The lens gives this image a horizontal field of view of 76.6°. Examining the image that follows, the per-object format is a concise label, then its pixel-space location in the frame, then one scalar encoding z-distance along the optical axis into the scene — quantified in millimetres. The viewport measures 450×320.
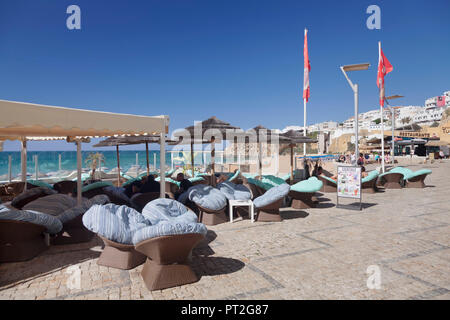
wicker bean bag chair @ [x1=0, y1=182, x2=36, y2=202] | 8320
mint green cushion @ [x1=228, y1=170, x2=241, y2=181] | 9241
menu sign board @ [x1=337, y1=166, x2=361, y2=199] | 7460
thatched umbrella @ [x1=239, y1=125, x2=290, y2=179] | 8008
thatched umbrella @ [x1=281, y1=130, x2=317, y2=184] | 9039
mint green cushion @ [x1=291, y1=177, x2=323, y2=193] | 7270
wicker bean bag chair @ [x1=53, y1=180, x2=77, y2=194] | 8258
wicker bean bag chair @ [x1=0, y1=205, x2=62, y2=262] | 3682
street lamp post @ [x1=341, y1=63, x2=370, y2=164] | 7663
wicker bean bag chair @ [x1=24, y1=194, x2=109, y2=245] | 4512
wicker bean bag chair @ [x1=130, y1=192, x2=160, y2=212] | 6027
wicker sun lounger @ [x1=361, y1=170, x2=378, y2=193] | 10105
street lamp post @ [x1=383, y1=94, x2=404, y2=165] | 14124
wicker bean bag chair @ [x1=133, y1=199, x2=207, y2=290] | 2988
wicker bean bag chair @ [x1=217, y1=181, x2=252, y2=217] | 6453
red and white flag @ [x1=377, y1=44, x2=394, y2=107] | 13969
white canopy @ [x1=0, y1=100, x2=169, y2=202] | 3484
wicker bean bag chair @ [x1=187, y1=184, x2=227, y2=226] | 5844
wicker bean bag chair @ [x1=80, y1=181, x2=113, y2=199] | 7117
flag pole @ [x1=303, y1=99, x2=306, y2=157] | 12100
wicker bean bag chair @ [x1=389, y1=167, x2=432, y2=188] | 11383
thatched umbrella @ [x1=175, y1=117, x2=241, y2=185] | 6609
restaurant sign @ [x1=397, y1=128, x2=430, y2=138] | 33619
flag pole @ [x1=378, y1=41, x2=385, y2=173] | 13989
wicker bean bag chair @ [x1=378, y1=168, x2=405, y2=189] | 11271
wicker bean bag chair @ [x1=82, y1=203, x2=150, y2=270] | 3414
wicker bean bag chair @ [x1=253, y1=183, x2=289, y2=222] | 5980
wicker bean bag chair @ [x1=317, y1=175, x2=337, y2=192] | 10508
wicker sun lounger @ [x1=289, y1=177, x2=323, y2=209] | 7312
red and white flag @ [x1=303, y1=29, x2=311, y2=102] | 11984
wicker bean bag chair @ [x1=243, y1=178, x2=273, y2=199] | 7223
